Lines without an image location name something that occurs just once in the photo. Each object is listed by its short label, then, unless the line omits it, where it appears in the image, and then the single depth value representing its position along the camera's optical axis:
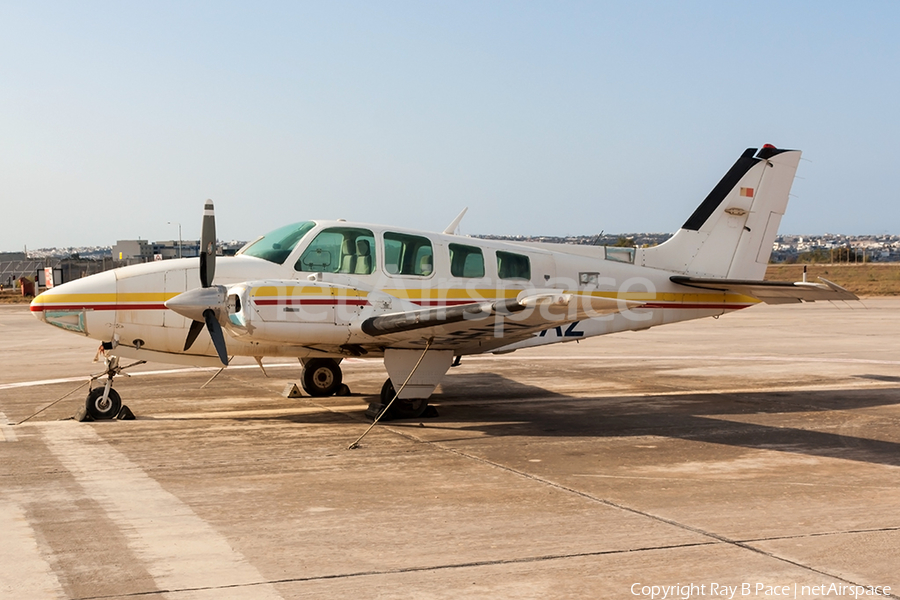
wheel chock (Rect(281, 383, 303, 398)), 13.34
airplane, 10.05
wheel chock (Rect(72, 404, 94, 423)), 10.93
